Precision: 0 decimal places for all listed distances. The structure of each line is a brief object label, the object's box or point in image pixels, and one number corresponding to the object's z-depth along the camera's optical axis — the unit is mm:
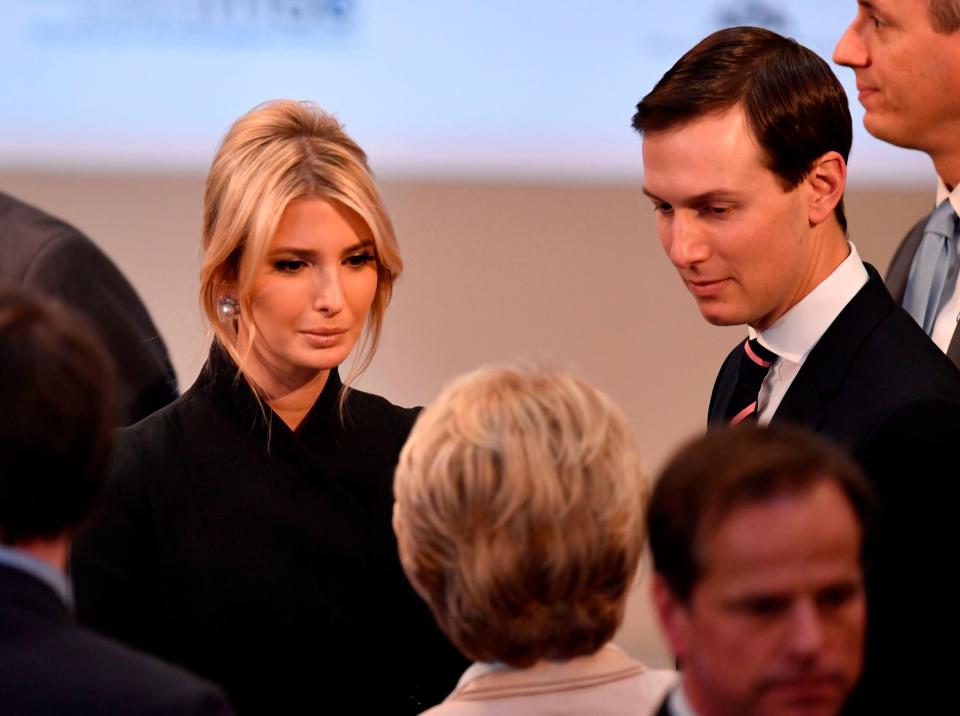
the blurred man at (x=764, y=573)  5396
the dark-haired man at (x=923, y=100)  6222
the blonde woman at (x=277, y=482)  5934
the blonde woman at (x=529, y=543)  5567
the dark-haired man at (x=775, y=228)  5845
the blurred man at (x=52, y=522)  5354
